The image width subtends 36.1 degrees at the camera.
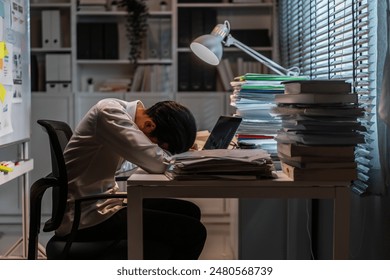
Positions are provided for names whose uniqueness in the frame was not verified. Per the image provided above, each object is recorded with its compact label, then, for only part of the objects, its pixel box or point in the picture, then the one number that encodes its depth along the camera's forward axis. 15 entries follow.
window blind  2.01
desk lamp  2.53
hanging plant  4.27
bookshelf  4.27
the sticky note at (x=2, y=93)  2.79
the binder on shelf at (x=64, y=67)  4.25
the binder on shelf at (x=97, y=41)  4.28
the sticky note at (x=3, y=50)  2.79
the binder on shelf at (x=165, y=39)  4.34
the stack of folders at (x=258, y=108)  2.33
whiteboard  2.84
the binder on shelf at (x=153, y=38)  4.36
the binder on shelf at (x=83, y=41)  4.26
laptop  2.23
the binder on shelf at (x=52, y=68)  4.25
